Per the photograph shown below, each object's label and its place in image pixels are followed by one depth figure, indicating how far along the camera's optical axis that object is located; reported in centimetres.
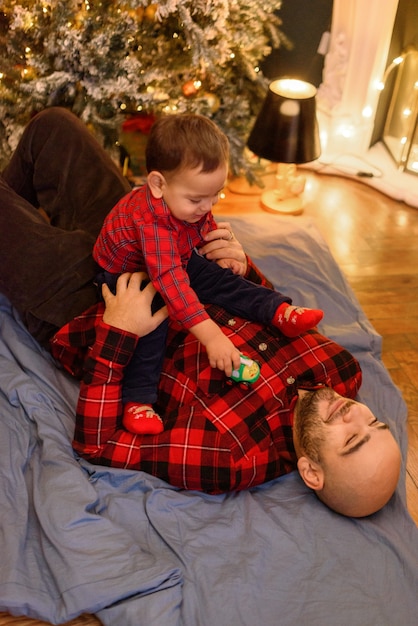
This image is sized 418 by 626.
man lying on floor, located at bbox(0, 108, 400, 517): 137
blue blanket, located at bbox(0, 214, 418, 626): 124
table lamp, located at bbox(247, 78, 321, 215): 243
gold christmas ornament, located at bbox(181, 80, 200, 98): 242
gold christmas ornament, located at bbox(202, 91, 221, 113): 244
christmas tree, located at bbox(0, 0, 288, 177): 214
